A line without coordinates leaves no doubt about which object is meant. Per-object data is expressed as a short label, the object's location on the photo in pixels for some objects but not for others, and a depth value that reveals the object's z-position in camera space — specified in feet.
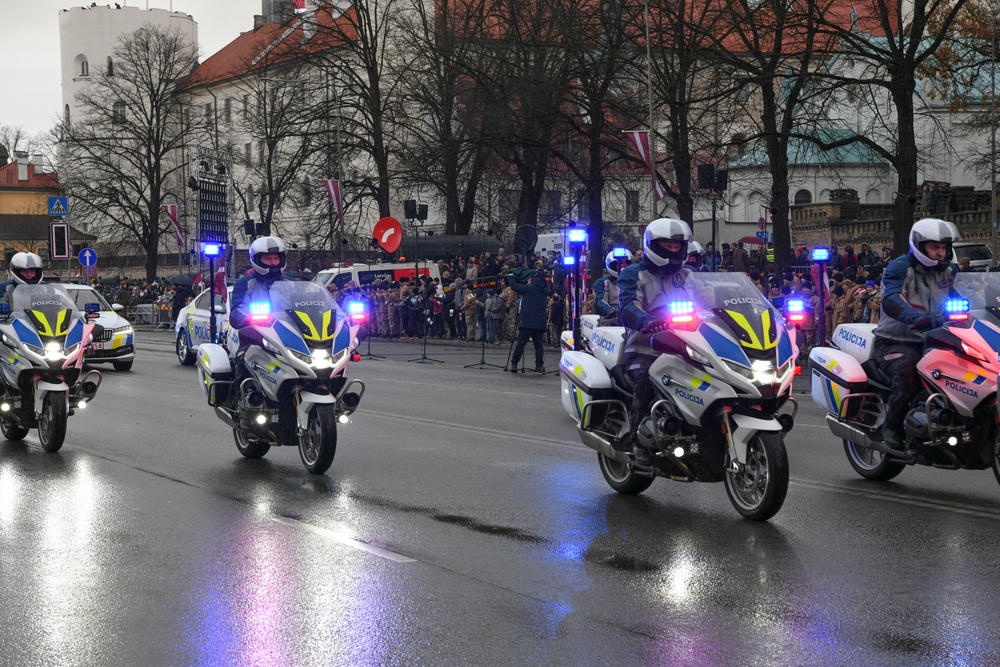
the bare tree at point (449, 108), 130.11
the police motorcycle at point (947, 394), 30.32
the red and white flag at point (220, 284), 93.25
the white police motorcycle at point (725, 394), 27.61
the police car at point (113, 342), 82.53
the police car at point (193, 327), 86.63
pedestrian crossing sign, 109.81
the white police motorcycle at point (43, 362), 41.86
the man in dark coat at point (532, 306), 73.96
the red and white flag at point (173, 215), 164.65
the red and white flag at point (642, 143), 97.67
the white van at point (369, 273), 126.00
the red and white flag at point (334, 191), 122.62
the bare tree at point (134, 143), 236.63
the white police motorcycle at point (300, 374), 36.11
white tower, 337.52
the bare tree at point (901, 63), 92.79
